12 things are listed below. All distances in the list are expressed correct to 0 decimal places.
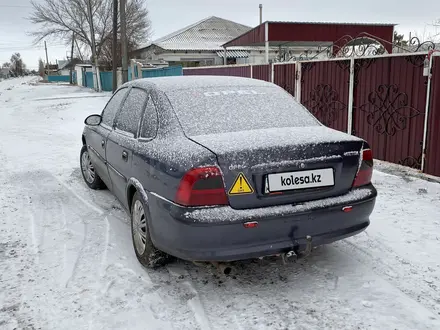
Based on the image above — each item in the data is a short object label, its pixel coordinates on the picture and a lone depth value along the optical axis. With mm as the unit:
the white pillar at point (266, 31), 20153
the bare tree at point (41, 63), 118288
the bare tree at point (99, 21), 40344
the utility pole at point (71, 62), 44350
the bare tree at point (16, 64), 142125
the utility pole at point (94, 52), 36188
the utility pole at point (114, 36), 20047
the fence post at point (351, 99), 7844
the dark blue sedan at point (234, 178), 2949
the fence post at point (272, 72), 10859
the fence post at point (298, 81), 9602
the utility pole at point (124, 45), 18341
